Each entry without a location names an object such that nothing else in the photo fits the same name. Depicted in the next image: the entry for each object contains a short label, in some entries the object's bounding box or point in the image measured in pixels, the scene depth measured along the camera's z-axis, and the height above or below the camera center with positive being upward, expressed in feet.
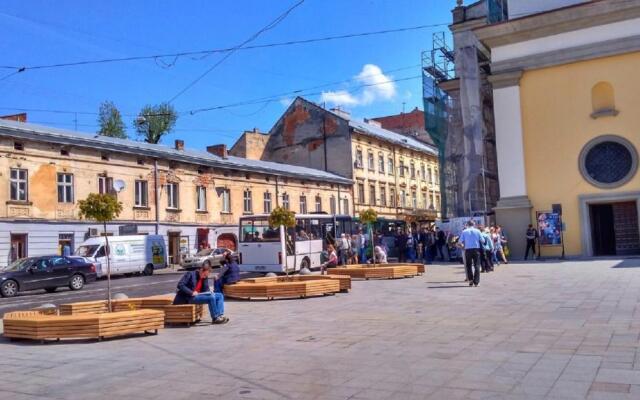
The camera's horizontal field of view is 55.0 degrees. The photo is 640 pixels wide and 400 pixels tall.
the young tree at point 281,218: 65.72 +2.97
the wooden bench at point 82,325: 33.37 -3.89
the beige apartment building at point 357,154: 180.14 +27.31
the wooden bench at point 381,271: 67.72 -3.39
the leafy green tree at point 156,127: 208.12 +42.36
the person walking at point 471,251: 54.90 -1.35
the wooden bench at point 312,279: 55.01 -3.24
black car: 75.36 -2.27
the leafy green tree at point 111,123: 204.74 +43.71
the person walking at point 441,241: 102.17 -0.56
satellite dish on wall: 118.42 +13.11
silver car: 117.91 -1.67
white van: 101.45 -0.04
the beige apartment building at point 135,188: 102.78 +13.11
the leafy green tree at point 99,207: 42.65 +3.27
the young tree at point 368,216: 80.79 +3.26
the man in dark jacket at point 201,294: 39.17 -2.88
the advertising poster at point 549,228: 92.94 +0.63
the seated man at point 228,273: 48.93 -2.02
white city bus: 81.00 +0.01
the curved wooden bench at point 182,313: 38.41 -3.94
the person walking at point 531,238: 90.38 -0.73
